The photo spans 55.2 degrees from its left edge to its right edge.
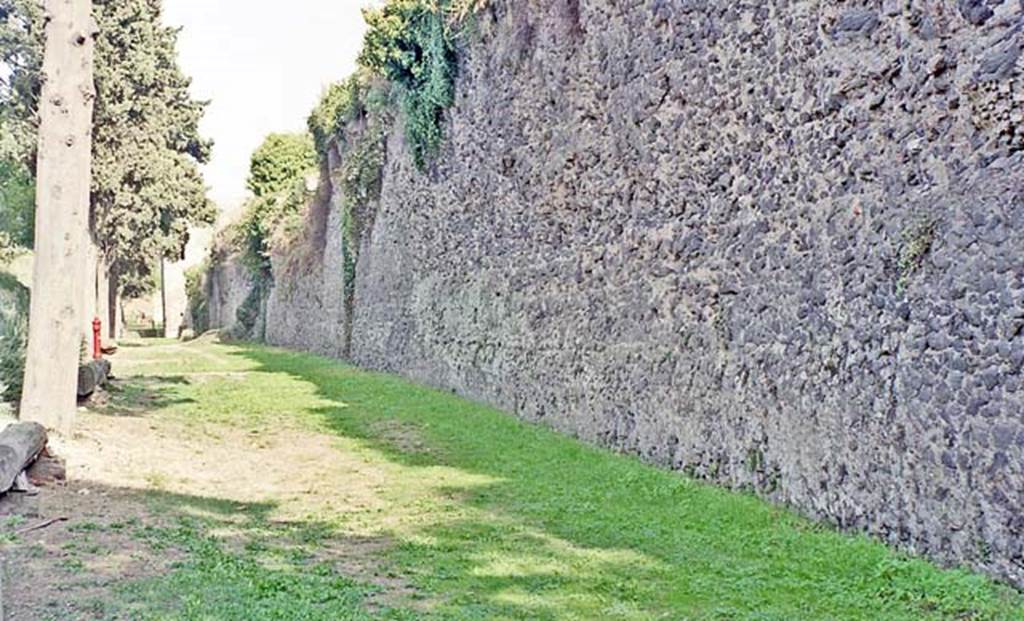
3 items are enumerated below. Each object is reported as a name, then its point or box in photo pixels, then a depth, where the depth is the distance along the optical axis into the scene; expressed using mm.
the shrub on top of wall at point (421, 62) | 16203
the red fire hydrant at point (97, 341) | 17094
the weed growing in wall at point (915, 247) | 5633
